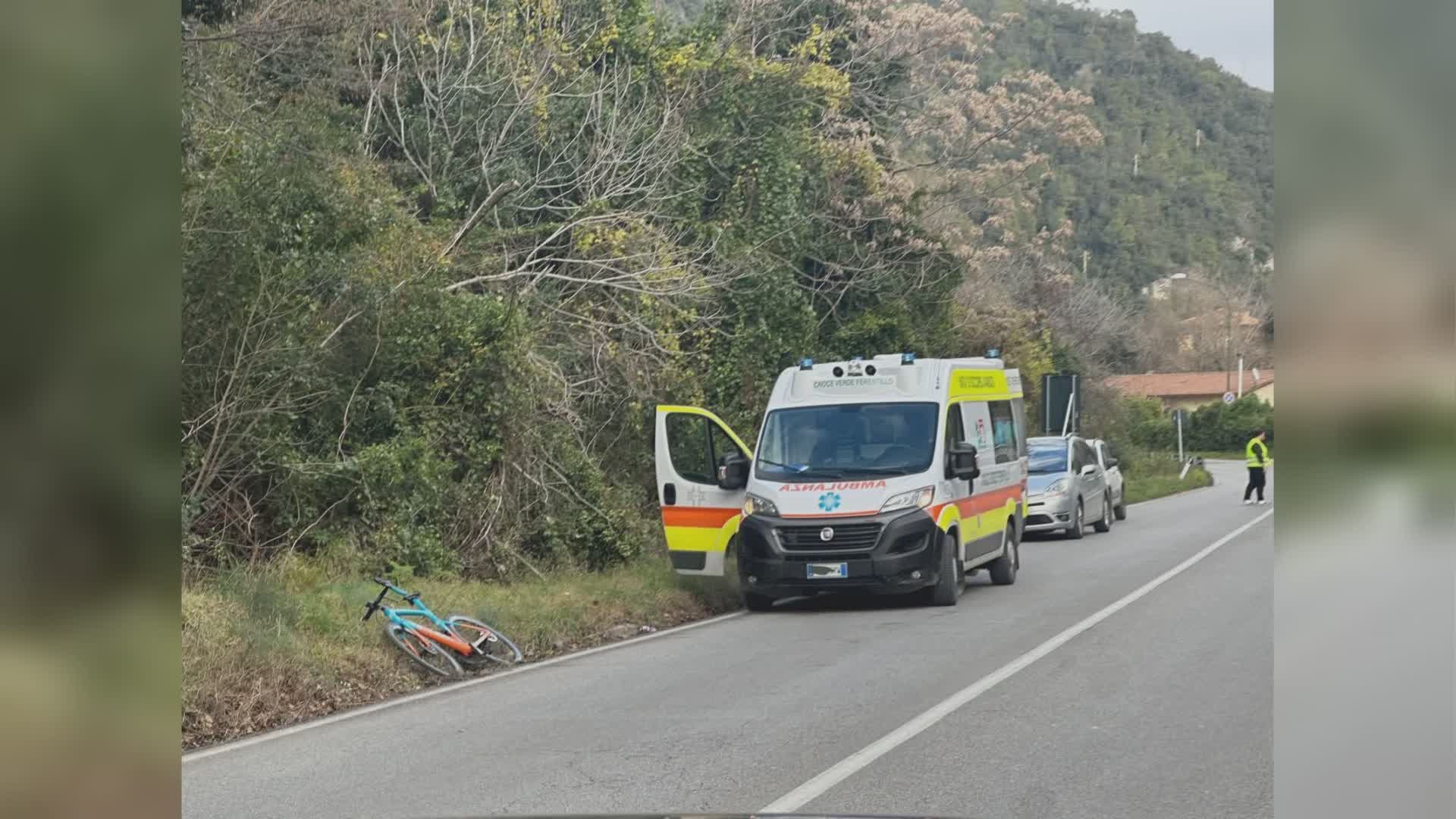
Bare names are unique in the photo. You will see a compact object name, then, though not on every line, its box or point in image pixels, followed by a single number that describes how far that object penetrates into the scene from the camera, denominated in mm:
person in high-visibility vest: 37094
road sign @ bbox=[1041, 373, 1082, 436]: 35781
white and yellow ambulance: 16062
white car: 30453
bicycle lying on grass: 12352
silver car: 26906
